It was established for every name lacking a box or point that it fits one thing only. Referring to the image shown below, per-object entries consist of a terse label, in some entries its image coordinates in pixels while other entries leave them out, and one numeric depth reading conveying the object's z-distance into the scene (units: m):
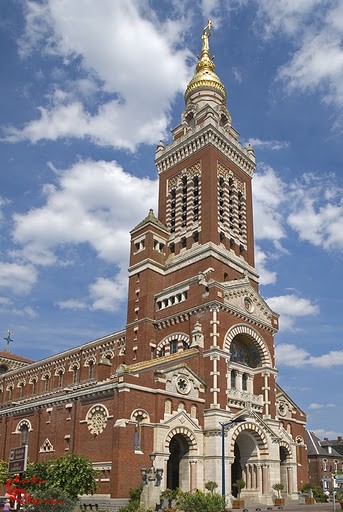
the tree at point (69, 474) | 33.16
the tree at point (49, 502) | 18.91
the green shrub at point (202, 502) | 24.92
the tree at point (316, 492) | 49.67
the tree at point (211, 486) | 38.13
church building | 37.97
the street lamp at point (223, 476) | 33.34
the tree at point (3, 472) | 38.58
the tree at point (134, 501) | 32.62
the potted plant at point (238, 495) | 40.22
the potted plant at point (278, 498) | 43.53
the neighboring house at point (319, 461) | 81.19
